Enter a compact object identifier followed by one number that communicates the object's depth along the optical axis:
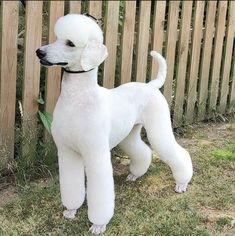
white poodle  3.12
